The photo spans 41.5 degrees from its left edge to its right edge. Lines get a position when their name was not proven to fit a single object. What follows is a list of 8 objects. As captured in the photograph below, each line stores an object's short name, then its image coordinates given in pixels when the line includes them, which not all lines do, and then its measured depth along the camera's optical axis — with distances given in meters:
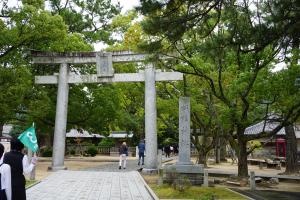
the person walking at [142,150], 26.57
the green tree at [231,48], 10.04
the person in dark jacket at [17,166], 6.93
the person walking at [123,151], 24.61
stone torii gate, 22.08
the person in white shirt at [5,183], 6.66
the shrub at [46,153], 40.09
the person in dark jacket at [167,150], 46.69
